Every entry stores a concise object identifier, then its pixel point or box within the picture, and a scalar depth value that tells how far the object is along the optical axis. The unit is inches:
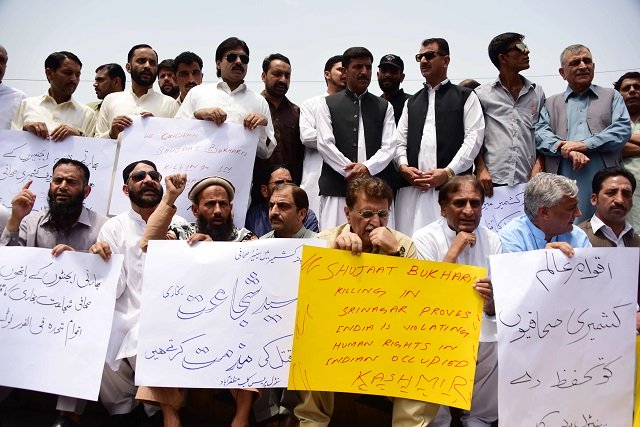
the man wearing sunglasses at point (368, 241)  170.9
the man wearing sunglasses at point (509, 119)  269.6
